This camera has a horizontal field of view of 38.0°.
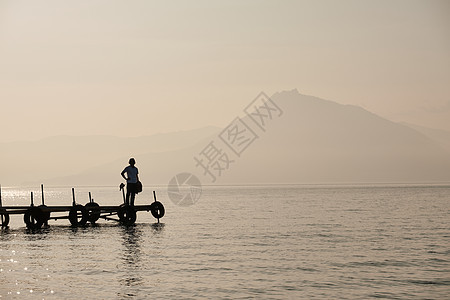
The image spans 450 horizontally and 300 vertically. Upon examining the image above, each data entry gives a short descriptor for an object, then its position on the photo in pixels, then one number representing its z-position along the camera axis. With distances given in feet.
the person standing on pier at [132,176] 139.64
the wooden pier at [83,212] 145.79
